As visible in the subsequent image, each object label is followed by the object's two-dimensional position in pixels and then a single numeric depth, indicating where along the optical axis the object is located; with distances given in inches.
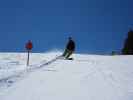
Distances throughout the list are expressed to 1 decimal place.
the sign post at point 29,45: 585.3
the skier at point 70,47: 847.1
